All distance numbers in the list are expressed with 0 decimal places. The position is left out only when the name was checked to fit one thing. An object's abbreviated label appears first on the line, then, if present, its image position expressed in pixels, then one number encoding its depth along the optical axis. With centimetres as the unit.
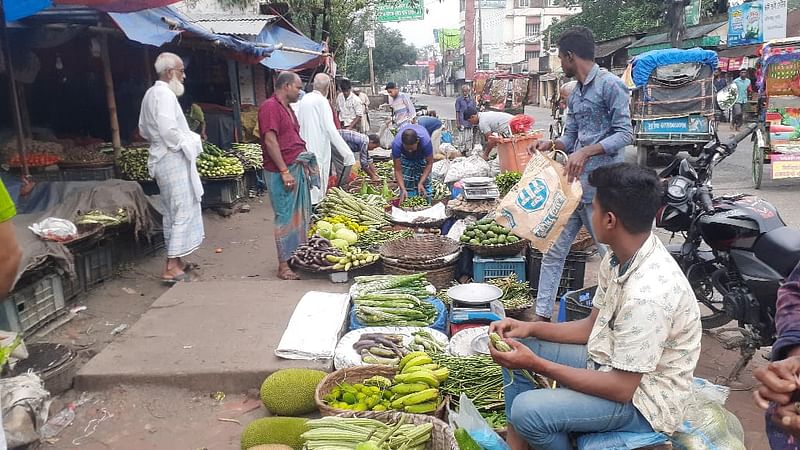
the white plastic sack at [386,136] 1484
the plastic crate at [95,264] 544
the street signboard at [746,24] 1877
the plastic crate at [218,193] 891
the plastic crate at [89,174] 765
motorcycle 359
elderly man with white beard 554
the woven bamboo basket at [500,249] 523
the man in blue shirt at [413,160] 781
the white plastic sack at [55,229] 496
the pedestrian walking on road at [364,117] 1617
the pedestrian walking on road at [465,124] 1452
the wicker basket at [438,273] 523
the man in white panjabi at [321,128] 817
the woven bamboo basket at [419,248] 534
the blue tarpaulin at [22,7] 451
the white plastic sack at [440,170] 959
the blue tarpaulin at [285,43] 1245
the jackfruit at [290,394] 347
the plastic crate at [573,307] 403
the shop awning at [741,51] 2075
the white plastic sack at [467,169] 893
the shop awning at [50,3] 453
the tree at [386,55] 4069
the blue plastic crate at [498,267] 528
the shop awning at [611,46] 2577
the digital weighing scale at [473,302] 419
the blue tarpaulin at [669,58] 1219
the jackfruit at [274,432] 300
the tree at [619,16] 2620
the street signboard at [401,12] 2131
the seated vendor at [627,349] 216
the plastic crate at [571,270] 518
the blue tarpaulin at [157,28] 631
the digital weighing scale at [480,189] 655
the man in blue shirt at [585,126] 410
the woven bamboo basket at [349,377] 322
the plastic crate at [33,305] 429
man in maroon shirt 572
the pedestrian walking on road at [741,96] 1839
